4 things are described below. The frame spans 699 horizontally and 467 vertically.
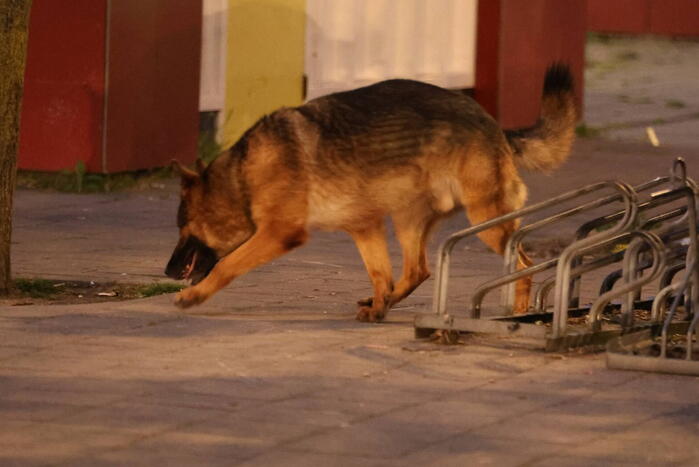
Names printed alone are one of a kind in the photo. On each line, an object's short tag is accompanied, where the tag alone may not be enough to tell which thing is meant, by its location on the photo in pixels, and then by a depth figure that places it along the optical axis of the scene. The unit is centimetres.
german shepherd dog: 1549
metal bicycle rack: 1372
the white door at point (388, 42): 3007
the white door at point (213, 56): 2746
